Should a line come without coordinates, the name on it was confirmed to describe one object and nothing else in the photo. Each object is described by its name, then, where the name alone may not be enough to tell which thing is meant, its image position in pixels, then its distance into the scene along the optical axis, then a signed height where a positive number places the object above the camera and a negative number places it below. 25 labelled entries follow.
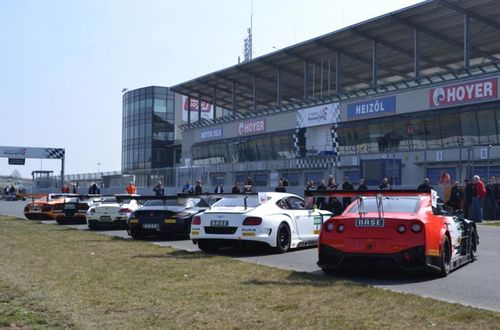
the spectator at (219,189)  32.59 +0.36
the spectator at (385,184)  22.06 +0.44
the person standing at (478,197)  22.30 +0.01
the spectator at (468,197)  22.39 +0.00
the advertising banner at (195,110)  76.69 +10.21
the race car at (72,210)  23.14 -0.50
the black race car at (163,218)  16.16 -0.54
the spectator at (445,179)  24.98 +0.69
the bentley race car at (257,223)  12.64 -0.52
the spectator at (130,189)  29.29 +0.31
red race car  9.12 -0.53
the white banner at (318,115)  42.50 +5.40
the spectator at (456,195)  21.70 +0.08
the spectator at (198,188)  25.72 +0.32
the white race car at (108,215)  20.08 -0.58
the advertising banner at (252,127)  49.66 +5.39
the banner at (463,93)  32.25 +5.31
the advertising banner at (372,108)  38.31 +5.33
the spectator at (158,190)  28.44 +0.26
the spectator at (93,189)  35.37 +0.37
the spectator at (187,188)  30.28 +0.38
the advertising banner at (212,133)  55.69 +5.42
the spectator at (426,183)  20.49 +0.45
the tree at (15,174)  176.12 +5.80
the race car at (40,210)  25.69 -0.56
